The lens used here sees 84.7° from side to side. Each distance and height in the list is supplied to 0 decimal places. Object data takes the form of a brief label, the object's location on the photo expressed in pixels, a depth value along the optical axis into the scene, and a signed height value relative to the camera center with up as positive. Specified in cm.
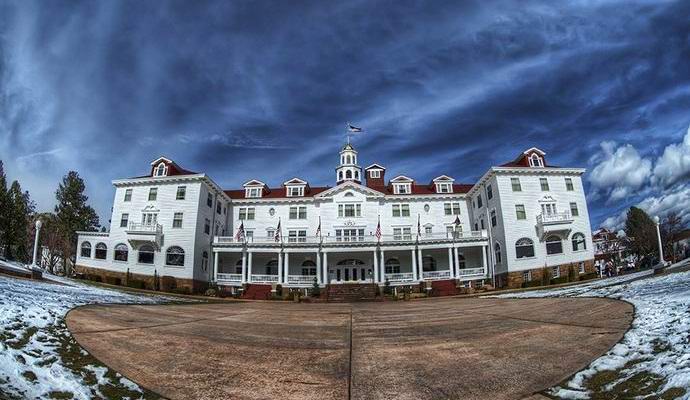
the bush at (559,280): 3491 -60
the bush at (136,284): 3662 -47
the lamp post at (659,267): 2064 +27
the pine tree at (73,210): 5419 +1007
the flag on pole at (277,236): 3916 +419
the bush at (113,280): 3776 -7
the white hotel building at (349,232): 3803 +471
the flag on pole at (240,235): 3894 +441
